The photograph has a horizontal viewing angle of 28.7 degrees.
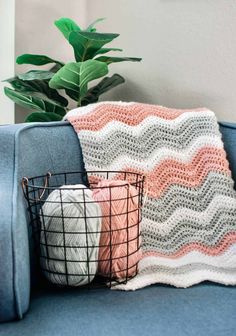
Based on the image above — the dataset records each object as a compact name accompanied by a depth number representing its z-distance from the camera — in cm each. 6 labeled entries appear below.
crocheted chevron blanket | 115
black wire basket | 96
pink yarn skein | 101
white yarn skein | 96
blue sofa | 82
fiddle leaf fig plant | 153
